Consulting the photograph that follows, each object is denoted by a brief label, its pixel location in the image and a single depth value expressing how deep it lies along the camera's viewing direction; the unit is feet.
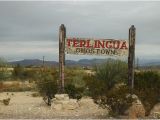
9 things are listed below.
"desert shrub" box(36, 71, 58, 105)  33.08
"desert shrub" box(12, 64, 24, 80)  83.71
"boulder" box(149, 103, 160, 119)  26.50
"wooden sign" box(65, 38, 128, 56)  29.70
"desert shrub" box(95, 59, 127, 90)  38.91
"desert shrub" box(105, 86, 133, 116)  25.91
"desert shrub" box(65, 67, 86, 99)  32.20
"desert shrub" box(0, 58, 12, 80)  58.98
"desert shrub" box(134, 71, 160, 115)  27.51
